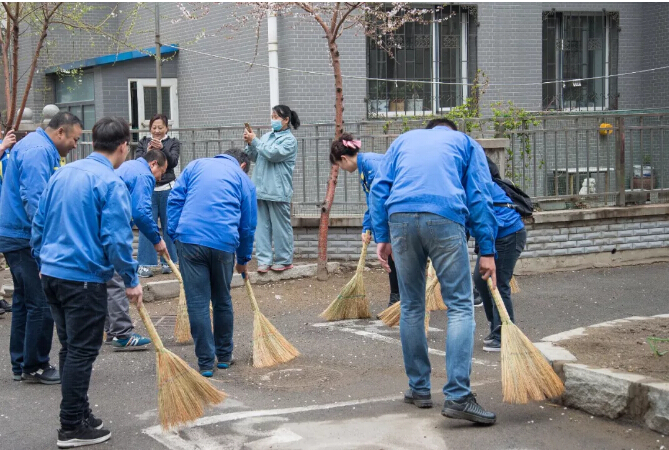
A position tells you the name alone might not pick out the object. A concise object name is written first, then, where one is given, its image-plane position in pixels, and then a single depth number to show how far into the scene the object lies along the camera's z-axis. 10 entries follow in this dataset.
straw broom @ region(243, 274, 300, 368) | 6.96
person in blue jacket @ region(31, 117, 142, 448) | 5.11
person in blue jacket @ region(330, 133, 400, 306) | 7.68
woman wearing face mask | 10.10
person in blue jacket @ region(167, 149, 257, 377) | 6.62
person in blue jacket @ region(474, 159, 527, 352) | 7.29
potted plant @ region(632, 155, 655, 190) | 12.00
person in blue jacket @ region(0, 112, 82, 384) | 6.47
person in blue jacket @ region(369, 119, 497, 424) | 5.31
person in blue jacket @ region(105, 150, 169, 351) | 7.31
